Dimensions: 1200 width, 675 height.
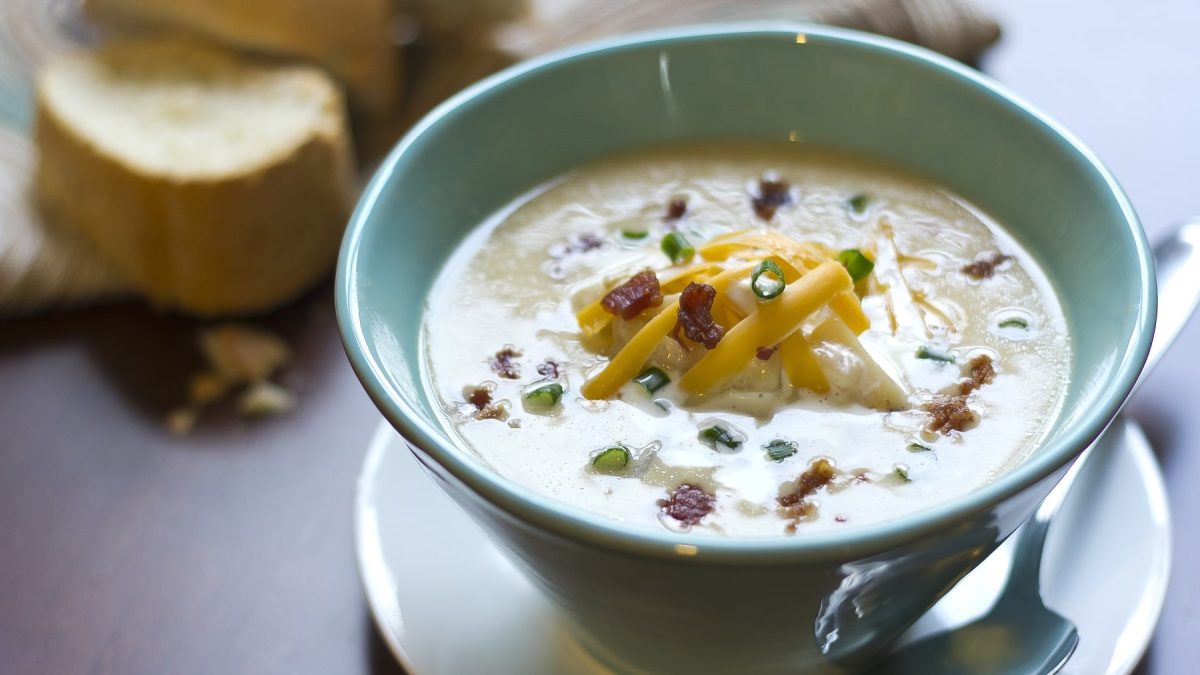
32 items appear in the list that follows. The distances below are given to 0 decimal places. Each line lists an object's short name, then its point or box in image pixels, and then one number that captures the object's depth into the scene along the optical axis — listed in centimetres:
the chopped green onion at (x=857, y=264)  57
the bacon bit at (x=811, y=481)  54
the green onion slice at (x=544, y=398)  56
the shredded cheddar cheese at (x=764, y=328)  55
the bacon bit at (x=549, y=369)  57
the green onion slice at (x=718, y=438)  55
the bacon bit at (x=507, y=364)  57
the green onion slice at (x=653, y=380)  56
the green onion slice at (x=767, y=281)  55
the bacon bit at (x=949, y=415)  55
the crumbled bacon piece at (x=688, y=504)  53
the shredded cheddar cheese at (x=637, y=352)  55
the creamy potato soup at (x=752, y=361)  54
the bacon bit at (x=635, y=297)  56
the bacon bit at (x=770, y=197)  61
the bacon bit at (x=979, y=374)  56
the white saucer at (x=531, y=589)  56
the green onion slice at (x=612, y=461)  54
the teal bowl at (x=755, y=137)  50
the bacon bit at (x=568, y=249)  60
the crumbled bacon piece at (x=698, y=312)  55
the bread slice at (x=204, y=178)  68
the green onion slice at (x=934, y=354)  57
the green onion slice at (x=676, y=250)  59
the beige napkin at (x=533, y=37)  74
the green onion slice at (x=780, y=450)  55
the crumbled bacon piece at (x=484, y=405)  56
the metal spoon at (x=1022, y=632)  55
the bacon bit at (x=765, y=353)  55
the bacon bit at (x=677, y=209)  61
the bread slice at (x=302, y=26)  72
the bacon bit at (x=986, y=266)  59
